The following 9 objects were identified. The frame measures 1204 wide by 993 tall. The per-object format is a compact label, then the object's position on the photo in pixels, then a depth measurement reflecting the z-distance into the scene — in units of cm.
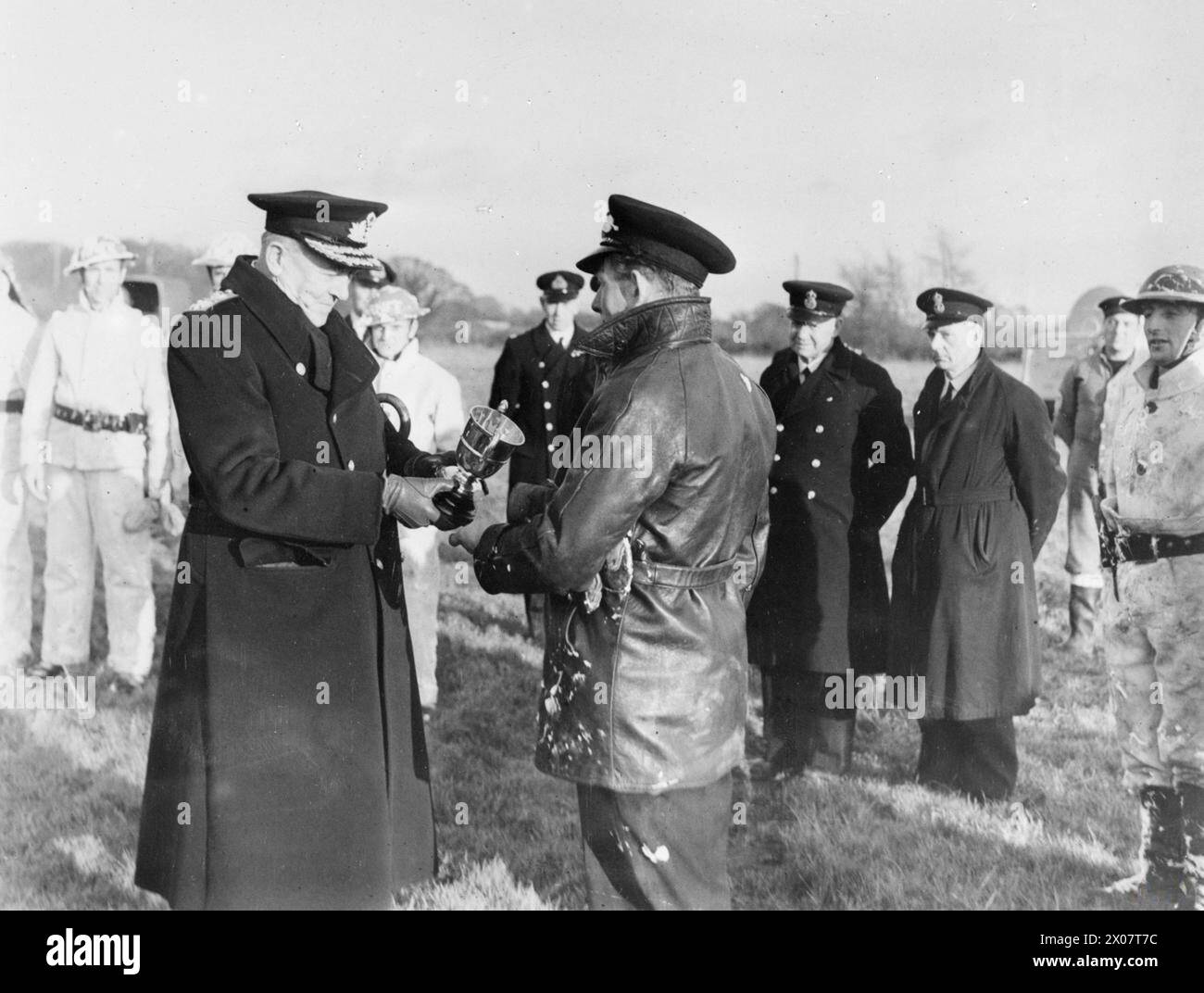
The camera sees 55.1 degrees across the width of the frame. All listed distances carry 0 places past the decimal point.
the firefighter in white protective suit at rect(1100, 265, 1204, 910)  438
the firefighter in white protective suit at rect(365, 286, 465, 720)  650
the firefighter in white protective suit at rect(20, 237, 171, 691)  612
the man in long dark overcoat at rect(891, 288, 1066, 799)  533
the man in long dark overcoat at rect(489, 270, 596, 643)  755
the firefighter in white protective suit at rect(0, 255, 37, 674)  610
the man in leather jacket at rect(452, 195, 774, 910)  339
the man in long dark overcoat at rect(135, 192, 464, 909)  351
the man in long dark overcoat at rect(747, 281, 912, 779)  568
